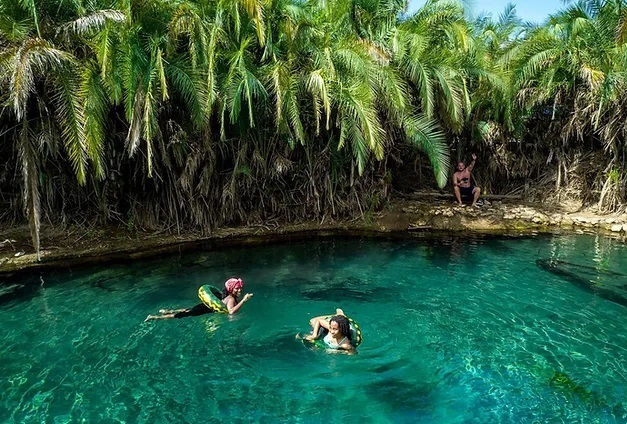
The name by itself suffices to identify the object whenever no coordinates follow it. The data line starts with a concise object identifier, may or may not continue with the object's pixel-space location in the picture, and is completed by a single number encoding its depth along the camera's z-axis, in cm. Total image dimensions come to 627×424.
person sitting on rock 1567
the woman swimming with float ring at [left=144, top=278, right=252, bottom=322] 865
